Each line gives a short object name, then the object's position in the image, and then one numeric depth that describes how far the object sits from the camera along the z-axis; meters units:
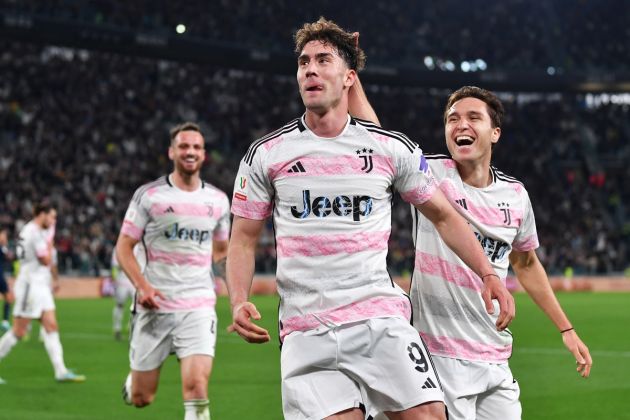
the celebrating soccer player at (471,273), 5.69
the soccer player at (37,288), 13.27
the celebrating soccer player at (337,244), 4.85
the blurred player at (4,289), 18.75
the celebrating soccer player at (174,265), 8.91
